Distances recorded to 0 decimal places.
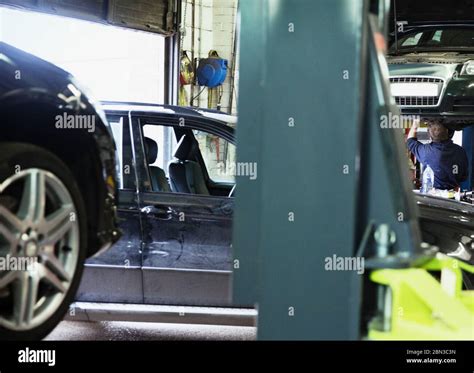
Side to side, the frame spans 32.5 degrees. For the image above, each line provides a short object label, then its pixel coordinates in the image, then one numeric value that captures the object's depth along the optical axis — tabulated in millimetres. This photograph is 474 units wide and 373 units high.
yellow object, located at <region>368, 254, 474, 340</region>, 1563
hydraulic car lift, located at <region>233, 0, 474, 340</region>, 1561
